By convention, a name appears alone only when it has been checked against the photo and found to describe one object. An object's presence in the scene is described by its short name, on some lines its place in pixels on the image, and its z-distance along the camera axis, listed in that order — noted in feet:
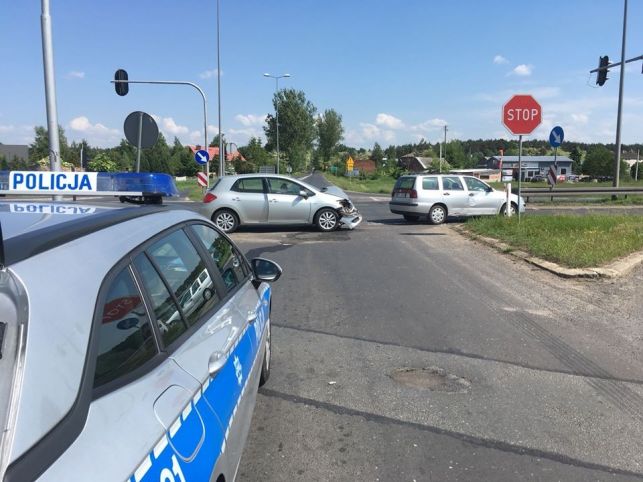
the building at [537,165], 433.07
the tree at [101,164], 139.95
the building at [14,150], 342.09
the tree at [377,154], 508.94
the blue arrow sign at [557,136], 64.45
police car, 4.04
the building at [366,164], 477.36
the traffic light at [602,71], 75.10
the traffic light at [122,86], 60.72
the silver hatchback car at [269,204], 47.52
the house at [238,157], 289.19
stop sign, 43.32
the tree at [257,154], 267.18
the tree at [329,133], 391.86
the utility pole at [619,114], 75.56
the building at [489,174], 361.06
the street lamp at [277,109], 265.91
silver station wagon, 54.65
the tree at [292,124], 270.26
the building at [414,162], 462.76
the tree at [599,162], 394.50
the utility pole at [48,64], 28.09
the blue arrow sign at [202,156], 86.07
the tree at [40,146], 286.99
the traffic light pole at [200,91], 61.98
